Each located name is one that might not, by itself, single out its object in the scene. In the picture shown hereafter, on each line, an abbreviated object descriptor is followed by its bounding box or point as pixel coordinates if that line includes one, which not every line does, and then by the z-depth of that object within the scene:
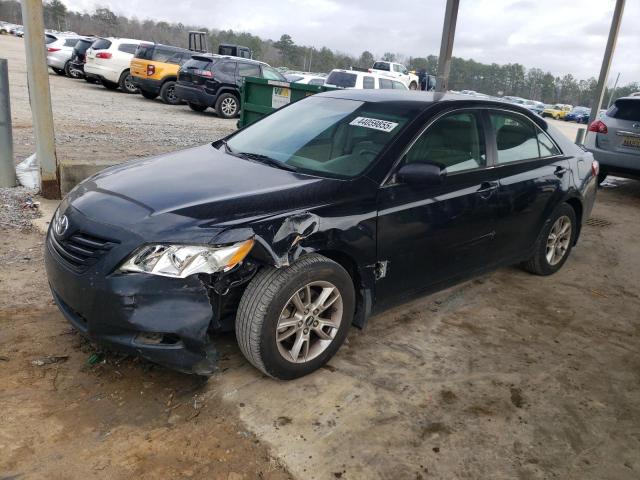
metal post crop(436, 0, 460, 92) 8.27
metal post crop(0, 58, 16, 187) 5.83
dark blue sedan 2.64
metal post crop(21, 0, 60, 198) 5.50
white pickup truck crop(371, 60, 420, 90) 25.08
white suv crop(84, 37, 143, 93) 18.19
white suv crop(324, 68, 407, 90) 15.89
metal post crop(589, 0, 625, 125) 11.93
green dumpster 8.09
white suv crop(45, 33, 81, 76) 21.92
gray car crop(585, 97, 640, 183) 8.52
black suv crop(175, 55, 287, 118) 14.74
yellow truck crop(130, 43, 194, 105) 16.58
